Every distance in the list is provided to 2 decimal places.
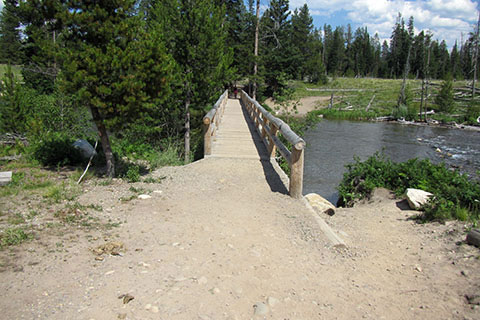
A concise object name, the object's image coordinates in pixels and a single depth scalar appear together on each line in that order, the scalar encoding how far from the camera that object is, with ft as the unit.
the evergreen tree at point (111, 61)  19.63
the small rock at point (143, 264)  12.50
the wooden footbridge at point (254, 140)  21.20
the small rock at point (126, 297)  10.29
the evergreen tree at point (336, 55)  297.53
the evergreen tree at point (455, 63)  270.22
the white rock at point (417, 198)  22.16
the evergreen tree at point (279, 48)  135.29
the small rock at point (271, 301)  10.93
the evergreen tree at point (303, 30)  200.54
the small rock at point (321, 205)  23.42
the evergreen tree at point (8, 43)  140.07
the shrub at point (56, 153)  26.63
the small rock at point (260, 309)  10.46
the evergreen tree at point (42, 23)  19.05
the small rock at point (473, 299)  10.77
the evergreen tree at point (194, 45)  37.93
